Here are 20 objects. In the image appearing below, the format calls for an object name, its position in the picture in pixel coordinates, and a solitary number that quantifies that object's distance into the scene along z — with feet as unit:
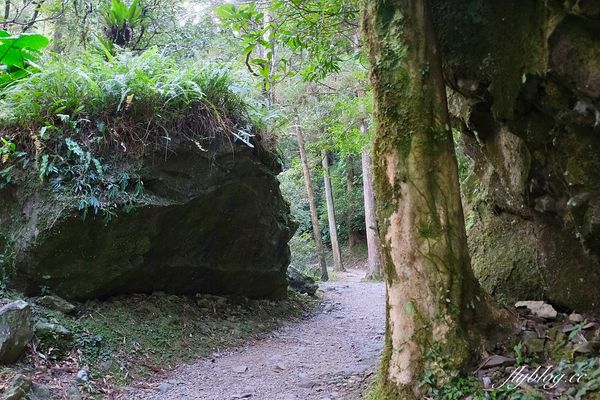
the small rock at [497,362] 9.31
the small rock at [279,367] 15.74
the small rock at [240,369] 15.57
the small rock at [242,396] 13.19
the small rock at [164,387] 13.99
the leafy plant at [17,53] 19.06
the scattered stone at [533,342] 9.64
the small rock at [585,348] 8.95
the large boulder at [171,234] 16.66
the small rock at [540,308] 10.90
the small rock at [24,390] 10.77
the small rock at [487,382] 8.87
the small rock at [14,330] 12.42
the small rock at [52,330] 13.93
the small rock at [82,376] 13.16
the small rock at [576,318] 10.25
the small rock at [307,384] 13.64
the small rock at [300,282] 29.68
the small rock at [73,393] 12.27
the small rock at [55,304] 15.87
